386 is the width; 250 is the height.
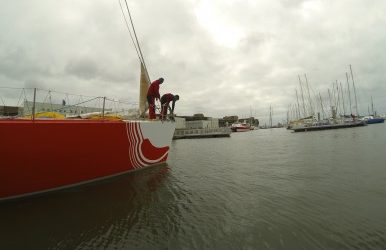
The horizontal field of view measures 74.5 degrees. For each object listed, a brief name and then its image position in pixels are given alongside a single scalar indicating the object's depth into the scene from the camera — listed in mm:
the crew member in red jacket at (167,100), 11984
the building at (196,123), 80562
